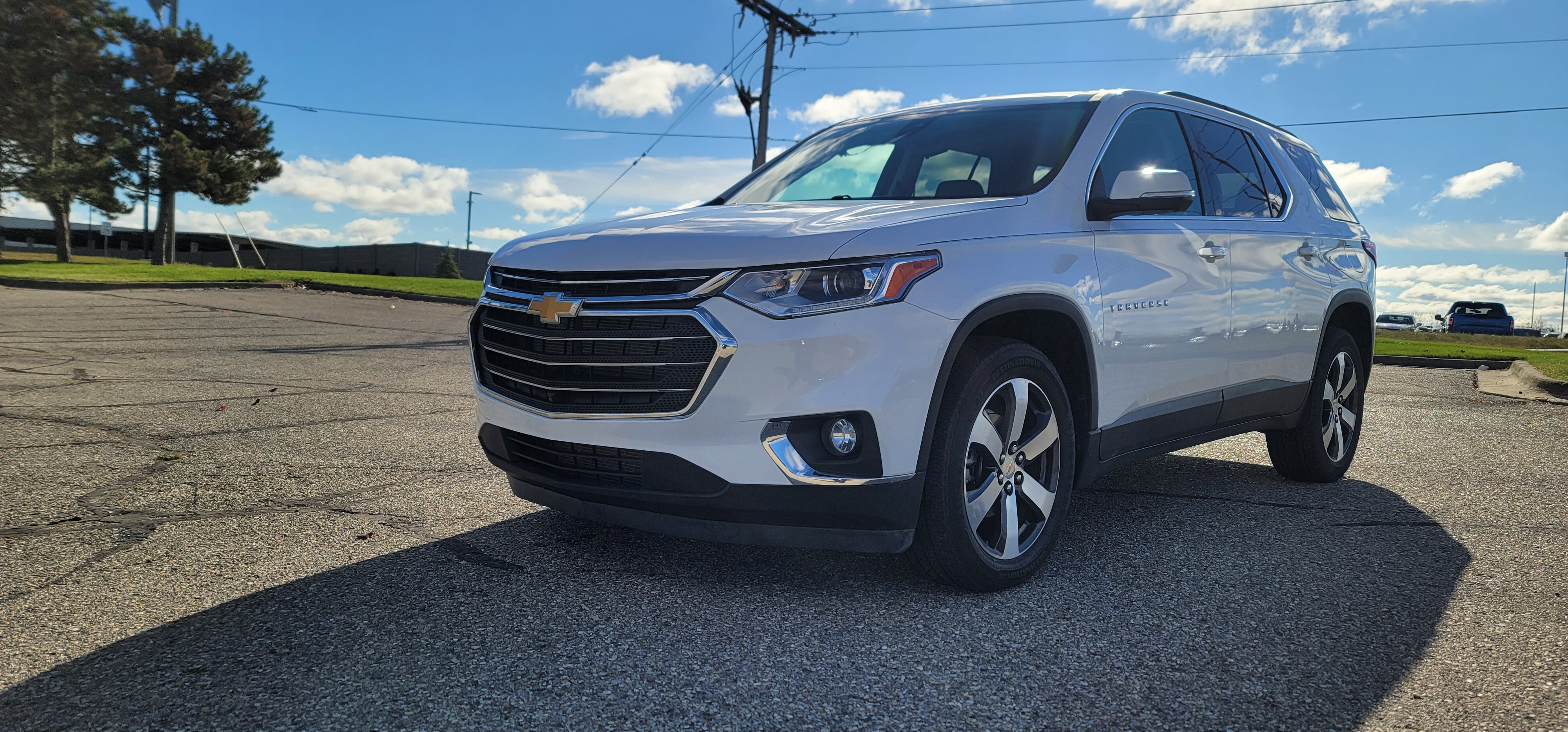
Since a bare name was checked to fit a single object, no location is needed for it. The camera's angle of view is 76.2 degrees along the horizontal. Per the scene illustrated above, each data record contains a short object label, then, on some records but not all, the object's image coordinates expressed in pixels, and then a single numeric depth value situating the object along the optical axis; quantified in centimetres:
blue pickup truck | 4259
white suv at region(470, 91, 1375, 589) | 294
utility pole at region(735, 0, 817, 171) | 2662
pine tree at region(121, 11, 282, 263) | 3828
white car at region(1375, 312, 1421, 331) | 6062
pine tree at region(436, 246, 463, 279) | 5047
